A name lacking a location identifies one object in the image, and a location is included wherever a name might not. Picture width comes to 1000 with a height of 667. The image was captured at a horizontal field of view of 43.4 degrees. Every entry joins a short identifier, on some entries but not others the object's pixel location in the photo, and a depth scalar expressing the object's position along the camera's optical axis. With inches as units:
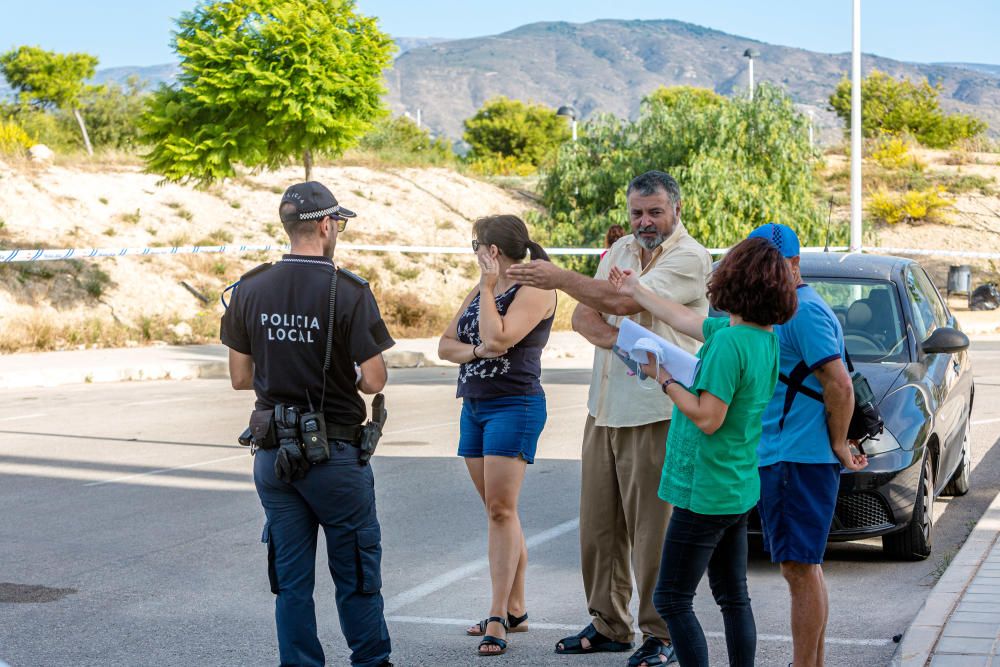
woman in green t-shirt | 161.5
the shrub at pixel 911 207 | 1523.1
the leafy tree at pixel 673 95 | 1296.8
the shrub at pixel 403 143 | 1660.2
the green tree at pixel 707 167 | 1182.9
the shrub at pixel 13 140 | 1290.6
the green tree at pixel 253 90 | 889.5
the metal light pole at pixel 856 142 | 996.6
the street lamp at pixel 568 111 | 1494.8
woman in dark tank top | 216.7
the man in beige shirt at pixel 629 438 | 201.9
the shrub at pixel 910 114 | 2299.5
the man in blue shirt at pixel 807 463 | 177.8
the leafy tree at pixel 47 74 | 2421.3
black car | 262.4
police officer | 175.2
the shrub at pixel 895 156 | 1715.1
